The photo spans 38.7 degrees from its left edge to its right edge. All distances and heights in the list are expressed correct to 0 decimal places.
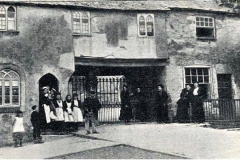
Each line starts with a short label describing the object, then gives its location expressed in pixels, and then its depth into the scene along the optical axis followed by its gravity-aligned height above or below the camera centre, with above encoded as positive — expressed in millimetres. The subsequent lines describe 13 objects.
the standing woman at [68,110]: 14469 -535
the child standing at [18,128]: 13828 -1217
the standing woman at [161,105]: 16312 -423
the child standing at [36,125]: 13680 -1090
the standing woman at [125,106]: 16016 -439
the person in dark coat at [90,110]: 13250 -504
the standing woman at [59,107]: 14359 -402
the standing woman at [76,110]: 14516 -544
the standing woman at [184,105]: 16266 -437
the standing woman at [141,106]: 16698 -508
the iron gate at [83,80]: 17845 +896
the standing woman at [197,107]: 15781 -521
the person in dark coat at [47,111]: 14180 -556
